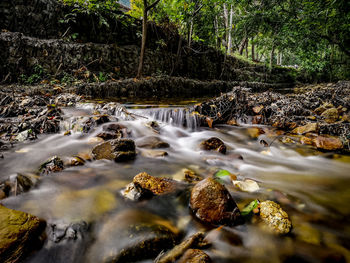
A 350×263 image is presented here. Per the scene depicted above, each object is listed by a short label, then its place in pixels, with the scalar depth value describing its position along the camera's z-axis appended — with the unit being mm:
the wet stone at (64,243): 1109
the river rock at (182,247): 1084
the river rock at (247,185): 1878
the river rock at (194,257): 1048
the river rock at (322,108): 4613
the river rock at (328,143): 2966
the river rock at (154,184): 1818
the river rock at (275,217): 1348
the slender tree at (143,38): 7599
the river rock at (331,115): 3896
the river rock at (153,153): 2796
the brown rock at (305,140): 3279
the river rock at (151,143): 3082
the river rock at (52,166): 2098
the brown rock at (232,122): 4537
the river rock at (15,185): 1599
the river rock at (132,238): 1137
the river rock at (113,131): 3164
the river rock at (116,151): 2490
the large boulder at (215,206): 1379
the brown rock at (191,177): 2078
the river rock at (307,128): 3600
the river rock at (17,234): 1015
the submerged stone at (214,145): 2957
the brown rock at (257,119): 4566
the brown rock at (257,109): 4707
